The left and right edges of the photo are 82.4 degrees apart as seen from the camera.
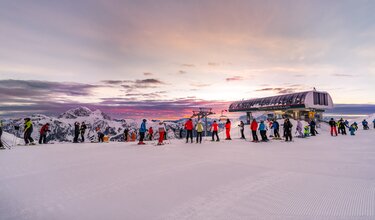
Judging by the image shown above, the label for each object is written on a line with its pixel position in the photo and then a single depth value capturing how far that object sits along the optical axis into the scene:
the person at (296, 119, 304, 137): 20.77
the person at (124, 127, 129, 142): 22.62
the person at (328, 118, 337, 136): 22.33
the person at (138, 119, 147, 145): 15.51
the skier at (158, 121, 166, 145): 15.78
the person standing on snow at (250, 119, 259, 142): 17.02
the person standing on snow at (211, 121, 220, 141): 17.92
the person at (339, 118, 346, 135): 24.44
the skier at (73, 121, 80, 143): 18.27
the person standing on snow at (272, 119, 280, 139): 18.41
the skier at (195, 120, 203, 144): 16.62
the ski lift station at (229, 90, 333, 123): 45.44
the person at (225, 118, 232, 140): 19.23
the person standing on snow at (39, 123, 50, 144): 17.15
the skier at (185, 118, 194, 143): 16.33
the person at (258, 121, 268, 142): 16.94
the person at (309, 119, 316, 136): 23.73
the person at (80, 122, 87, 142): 19.36
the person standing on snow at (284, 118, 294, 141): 16.75
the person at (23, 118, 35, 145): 15.53
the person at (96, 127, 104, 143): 22.50
